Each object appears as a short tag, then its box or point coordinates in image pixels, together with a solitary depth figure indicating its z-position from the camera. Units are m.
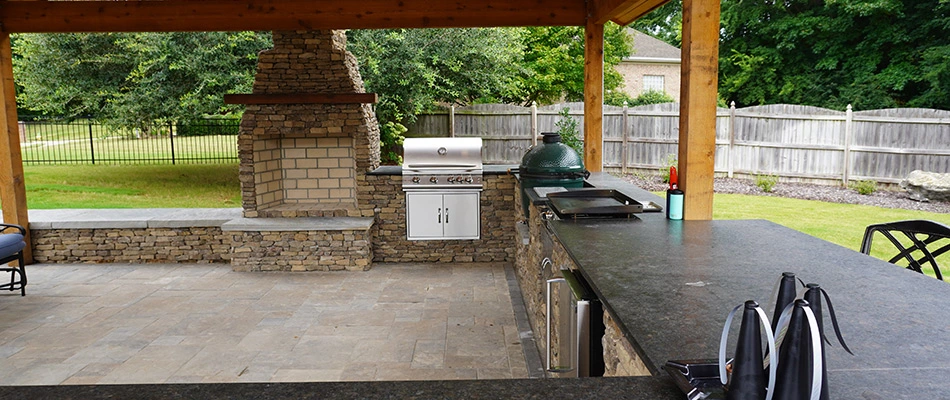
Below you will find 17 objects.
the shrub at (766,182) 9.20
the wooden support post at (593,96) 5.89
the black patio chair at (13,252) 5.34
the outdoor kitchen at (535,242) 1.54
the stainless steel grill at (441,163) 6.54
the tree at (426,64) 8.94
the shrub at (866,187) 8.66
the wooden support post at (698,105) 3.22
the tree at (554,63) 15.00
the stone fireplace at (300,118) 6.50
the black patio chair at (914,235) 2.46
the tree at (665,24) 19.02
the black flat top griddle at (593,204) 3.30
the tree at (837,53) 11.66
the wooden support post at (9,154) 6.01
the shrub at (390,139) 9.68
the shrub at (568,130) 9.52
